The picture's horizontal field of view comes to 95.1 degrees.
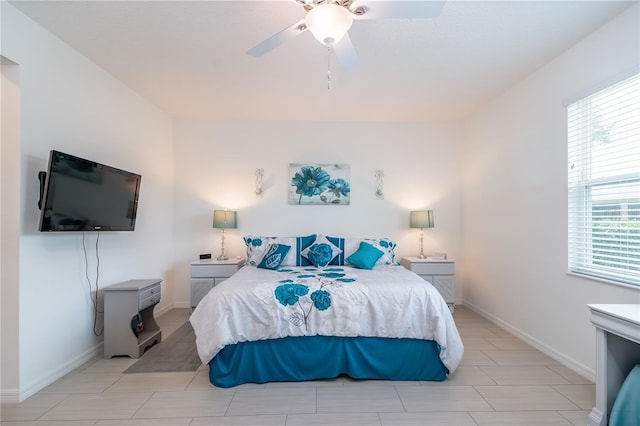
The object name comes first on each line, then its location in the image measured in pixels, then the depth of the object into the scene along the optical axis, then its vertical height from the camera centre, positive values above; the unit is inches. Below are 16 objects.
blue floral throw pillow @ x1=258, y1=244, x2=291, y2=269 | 133.2 -20.2
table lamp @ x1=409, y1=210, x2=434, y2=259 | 159.9 -3.7
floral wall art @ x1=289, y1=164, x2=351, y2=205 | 169.9 +14.8
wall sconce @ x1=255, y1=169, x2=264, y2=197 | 169.3 +18.3
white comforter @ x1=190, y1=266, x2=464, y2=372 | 88.8 -31.7
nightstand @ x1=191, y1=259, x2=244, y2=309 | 146.3 -31.3
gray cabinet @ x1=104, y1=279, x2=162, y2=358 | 105.5 -38.7
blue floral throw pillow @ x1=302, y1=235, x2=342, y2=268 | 138.3 -19.3
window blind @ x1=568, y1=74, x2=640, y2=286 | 82.7 +8.9
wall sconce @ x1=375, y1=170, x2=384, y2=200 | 172.4 +16.7
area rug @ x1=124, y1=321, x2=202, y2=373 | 98.6 -52.4
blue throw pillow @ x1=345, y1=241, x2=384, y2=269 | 132.6 -20.6
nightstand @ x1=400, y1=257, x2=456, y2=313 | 152.9 -31.9
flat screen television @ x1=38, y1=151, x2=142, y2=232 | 83.2 +5.5
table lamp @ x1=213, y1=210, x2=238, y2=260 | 155.6 -3.4
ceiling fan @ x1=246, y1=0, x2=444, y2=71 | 62.1 +44.0
